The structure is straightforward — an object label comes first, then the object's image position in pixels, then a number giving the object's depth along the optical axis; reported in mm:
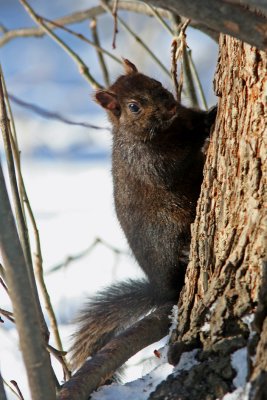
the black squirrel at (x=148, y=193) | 5070
